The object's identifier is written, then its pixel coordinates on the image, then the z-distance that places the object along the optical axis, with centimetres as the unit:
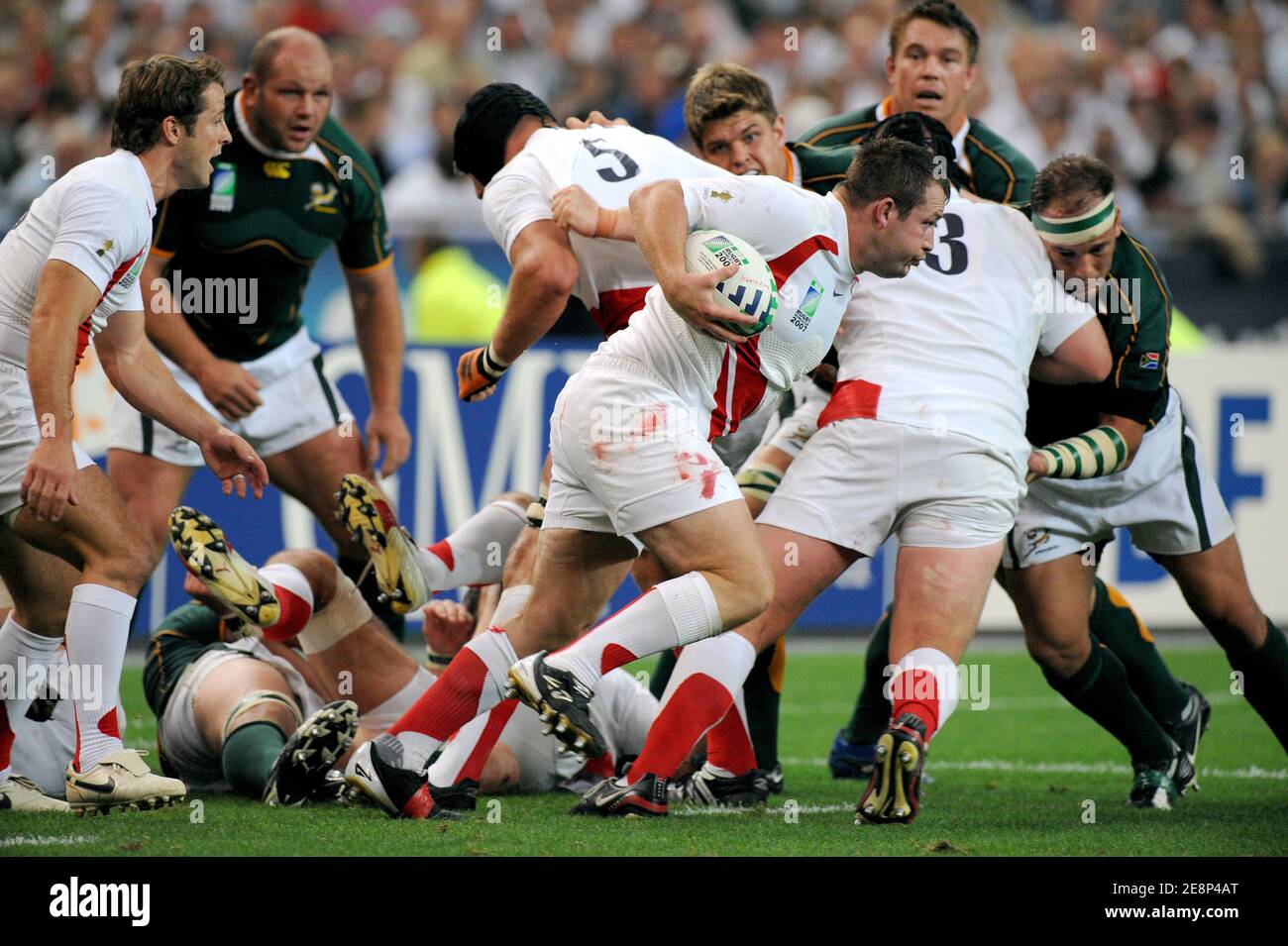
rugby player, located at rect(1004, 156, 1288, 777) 1138
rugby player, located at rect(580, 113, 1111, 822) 998
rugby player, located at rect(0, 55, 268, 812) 929
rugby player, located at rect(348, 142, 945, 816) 902
